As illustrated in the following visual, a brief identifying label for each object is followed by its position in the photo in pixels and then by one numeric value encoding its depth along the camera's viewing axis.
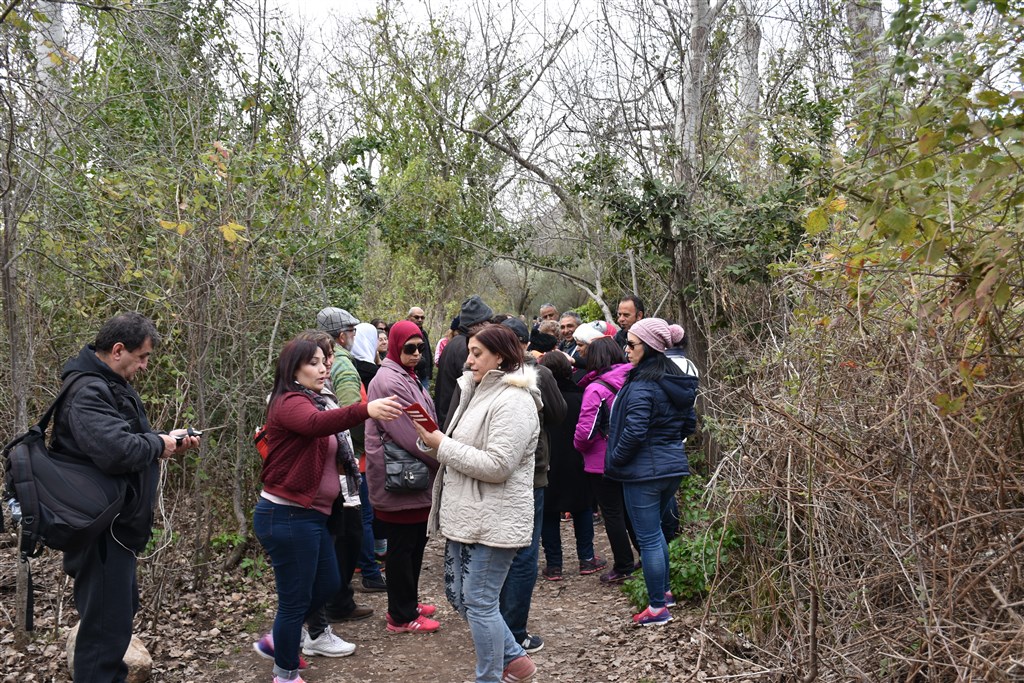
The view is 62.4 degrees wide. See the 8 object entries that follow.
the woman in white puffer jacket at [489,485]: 3.97
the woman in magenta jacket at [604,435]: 6.34
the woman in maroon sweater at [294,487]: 4.32
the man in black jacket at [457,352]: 6.16
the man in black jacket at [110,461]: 3.69
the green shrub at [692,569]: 5.61
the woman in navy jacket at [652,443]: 5.37
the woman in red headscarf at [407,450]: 5.09
